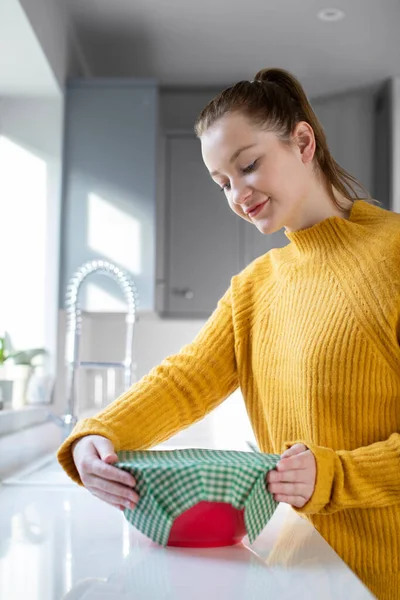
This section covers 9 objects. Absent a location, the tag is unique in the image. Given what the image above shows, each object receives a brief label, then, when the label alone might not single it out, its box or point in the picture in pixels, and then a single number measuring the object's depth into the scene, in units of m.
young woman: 0.88
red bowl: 0.80
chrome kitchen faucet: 2.12
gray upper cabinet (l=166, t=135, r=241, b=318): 3.42
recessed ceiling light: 2.89
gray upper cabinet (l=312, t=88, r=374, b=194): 3.48
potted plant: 2.44
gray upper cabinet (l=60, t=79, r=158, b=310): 2.97
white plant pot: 2.52
